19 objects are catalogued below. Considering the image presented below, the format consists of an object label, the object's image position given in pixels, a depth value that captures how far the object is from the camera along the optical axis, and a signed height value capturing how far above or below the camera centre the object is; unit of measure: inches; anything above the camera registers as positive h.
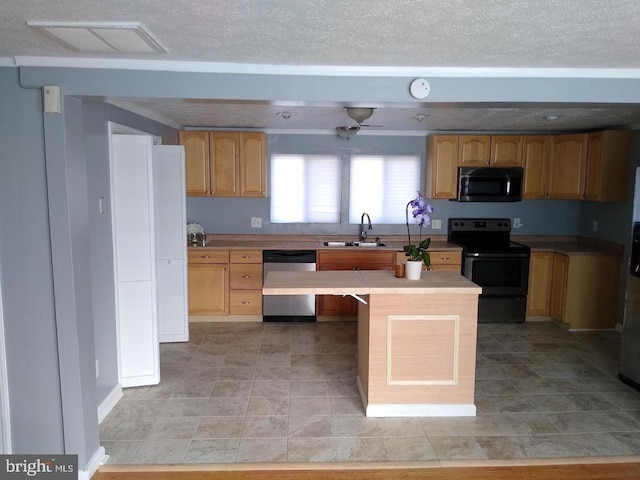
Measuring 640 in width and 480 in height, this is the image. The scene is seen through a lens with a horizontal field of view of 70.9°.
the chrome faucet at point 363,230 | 215.0 -14.5
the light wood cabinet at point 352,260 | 195.8 -26.2
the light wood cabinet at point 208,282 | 196.1 -36.2
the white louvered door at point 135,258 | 132.9 -17.9
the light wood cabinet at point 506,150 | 205.2 +23.3
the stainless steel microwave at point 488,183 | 205.9 +8.2
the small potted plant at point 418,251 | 122.8 -14.2
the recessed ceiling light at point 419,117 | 164.1 +31.3
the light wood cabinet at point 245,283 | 196.9 -36.8
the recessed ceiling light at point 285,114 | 162.0 +31.3
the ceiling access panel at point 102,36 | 69.0 +26.6
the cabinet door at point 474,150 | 205.0 +23.2
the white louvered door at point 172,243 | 164.7 -16.6
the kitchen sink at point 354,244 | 208.4 -20.5
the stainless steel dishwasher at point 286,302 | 196.1 -45.6
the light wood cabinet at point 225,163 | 199.9 +16.4
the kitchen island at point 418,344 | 120.1 -38.8
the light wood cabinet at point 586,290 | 190.4 -38.0
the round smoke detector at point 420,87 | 91.7 +23.1
